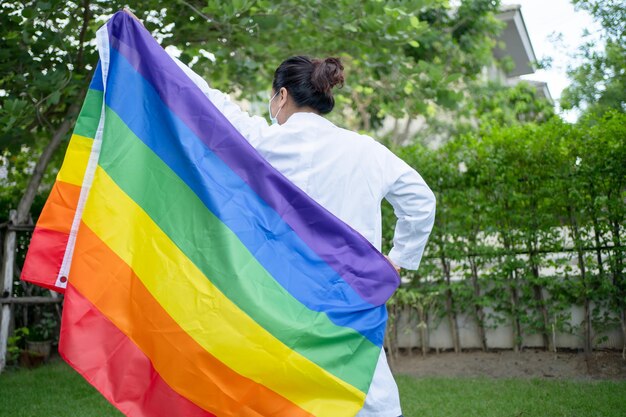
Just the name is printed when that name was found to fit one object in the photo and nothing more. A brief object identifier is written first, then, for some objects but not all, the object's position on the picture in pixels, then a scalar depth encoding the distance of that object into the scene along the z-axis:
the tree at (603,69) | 13.29
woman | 2.82
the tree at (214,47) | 6.42
